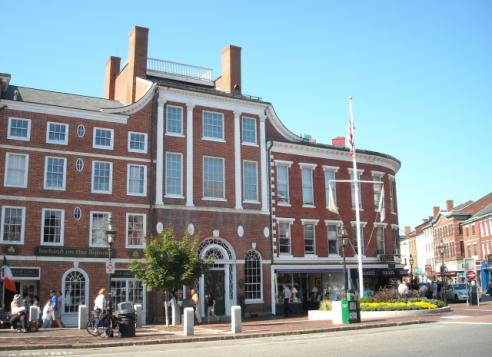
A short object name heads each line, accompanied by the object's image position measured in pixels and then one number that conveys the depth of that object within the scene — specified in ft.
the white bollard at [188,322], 73.61
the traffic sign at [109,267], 79.61
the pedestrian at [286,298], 117.99
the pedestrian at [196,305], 94.22
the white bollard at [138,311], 88.31
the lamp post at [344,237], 89.75
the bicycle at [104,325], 72.02
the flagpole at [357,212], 108.88
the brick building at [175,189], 97.30
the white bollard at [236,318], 76.18
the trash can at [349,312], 83.10
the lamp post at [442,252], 137.80
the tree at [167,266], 88.43
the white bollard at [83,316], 84.95
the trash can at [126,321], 72.28
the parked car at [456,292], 154.30
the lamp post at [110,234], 79.56
